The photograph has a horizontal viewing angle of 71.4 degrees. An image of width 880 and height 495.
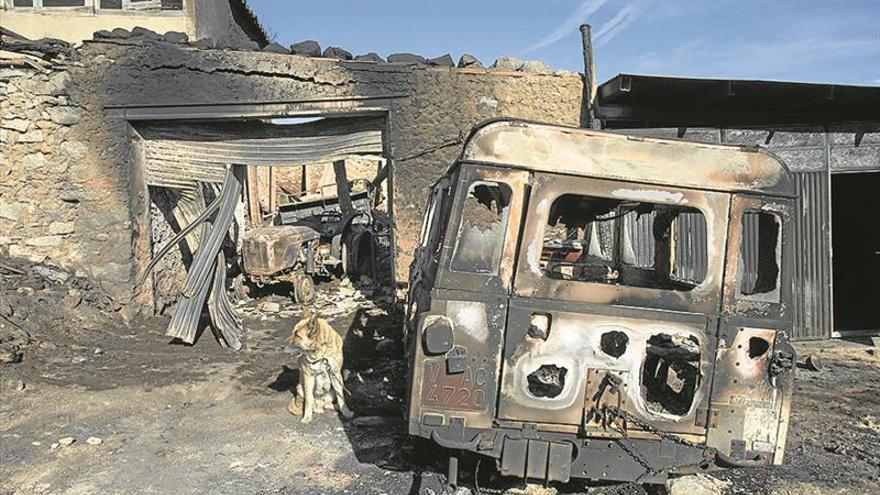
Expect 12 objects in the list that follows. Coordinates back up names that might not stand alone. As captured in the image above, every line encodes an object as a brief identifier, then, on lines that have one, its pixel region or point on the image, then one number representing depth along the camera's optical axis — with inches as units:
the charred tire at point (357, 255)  425.7
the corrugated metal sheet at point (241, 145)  303.0
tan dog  186.2
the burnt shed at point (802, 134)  297.9
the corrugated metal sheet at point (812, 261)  298.8
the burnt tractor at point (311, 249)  359.9
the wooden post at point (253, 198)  593.6
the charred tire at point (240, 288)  379.6
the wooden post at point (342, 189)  491.5
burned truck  123.9
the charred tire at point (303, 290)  369.4
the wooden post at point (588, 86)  298.2
